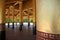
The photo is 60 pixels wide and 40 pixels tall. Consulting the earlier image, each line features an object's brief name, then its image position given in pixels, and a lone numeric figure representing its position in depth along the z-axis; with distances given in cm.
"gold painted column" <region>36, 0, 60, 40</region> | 155
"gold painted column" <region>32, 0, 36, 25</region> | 517
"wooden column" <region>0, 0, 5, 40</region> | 336
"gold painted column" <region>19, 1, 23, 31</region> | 674
